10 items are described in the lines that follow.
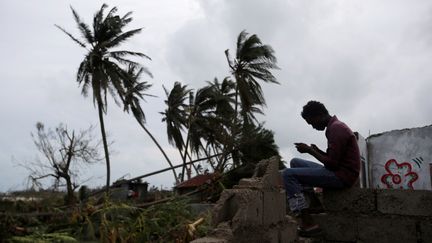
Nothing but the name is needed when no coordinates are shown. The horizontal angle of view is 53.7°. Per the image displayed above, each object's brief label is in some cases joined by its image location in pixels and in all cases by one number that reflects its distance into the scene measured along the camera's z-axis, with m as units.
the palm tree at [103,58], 17.00
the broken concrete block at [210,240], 3.48
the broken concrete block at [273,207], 4.42
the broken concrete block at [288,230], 4.88
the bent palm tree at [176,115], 22.91
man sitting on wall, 4.50
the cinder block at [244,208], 3.86
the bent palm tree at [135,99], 18.69
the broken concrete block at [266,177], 4.29
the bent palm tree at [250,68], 18.70
